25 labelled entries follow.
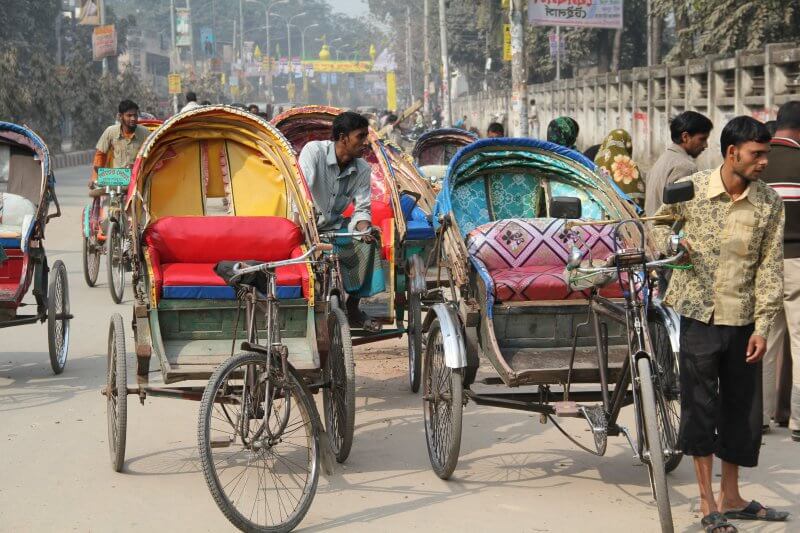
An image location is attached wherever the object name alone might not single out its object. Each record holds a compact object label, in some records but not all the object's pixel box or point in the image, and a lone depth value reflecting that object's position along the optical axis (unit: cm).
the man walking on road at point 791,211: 683
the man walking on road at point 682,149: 760
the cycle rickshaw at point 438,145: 1700
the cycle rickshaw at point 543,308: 530
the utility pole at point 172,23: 4191
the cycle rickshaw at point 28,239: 845
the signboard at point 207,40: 8819
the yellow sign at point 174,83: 5138
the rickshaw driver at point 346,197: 791
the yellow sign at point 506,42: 4178
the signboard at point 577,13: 2638
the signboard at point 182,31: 5691
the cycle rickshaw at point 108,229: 1233
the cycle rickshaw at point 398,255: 813
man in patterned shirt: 518
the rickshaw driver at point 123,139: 1344
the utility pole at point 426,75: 6444
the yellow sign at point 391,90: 9381
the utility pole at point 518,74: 2247
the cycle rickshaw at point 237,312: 548
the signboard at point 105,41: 4825
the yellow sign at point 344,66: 13250
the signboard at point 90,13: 4697
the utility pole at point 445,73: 4605
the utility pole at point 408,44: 9935
